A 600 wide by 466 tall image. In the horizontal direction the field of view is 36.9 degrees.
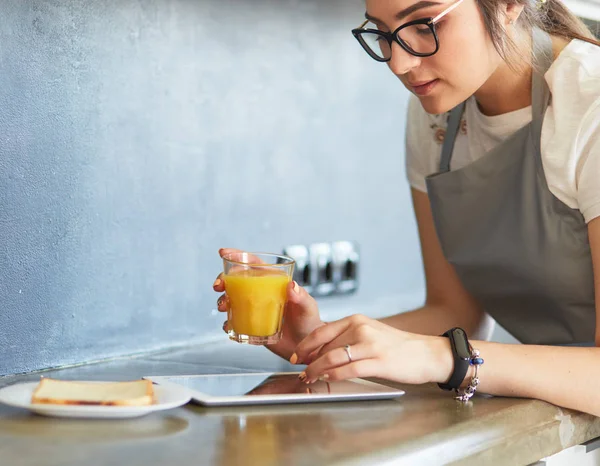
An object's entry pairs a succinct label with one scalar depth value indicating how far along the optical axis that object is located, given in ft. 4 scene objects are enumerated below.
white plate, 3.58
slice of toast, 3.65
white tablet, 4.00
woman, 4.32
